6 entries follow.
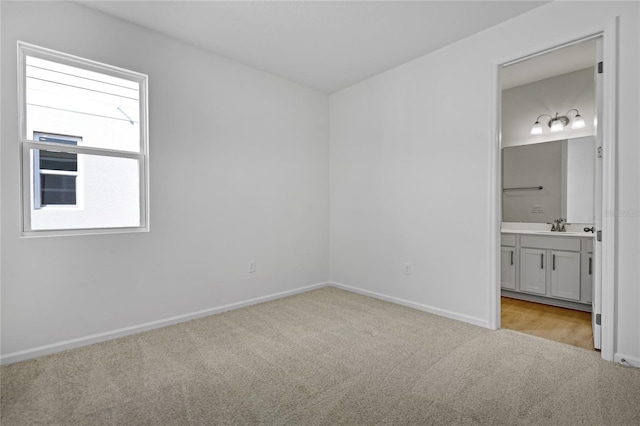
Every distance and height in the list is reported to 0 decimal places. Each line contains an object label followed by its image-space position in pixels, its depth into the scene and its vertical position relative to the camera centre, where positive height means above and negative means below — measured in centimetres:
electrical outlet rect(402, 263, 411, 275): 358 -65
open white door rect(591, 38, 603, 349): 235 +3
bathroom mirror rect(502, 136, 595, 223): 382 +35
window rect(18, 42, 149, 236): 240 +51
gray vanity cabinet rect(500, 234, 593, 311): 348 -68
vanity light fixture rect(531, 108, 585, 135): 384 +105
